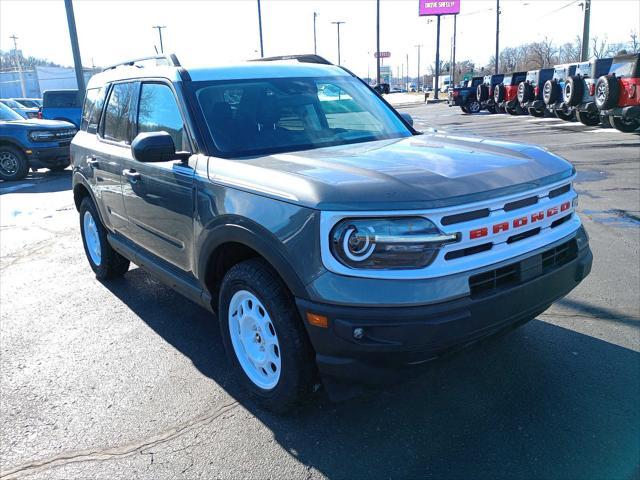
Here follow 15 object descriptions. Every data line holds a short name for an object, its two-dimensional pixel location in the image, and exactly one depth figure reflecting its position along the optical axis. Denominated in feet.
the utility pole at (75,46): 62.11
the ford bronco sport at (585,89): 57.88
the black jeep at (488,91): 95.66
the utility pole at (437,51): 167.24
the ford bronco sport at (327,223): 8.15
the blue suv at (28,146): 44.16
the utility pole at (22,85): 197.67
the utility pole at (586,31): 91.81
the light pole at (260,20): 124.06
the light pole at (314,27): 220.43
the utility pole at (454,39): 176.55
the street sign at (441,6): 174.50
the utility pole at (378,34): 168.38
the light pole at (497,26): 184.19
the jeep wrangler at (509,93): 85.81
